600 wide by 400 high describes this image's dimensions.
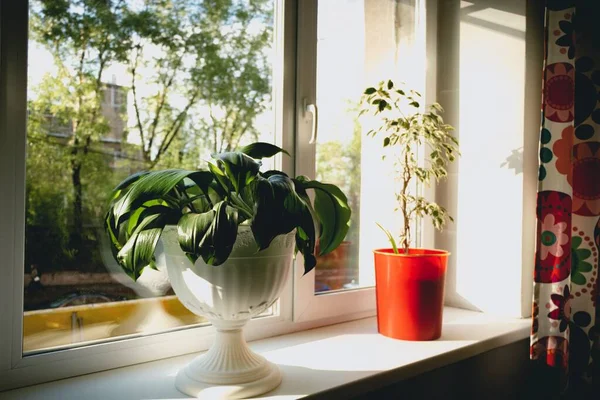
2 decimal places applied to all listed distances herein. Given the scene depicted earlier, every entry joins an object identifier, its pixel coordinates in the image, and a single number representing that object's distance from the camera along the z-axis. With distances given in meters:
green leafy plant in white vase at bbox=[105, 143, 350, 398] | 0.85
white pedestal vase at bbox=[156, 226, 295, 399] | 0.91
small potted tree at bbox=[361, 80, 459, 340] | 1.38
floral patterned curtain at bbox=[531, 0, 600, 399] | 1.53
